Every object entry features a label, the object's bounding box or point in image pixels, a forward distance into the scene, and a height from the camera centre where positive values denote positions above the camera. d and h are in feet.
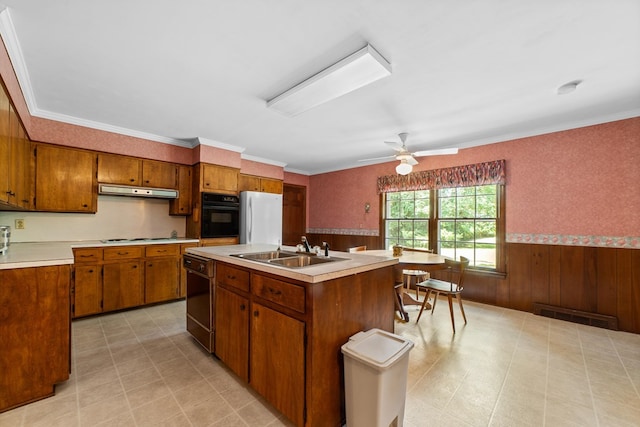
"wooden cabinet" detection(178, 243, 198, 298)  12.91 -3.09
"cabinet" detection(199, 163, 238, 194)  13.91 +2.00
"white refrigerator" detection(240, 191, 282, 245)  15.14 -0.14
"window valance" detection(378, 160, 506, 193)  12.96 +2.15
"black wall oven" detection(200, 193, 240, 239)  13.84 -0.04
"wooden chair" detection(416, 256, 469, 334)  9.70 -2.80
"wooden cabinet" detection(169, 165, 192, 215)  13.92 +1.02
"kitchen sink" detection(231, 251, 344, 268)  6.94 -1.21
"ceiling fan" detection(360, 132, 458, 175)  11.59 +2.74
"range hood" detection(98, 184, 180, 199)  11.68 +1.07
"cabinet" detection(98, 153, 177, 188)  11.89 +2.06
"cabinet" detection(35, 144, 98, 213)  10.47 +1.41
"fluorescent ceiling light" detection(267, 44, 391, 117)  6.66 +3.91
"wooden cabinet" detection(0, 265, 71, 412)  5.53 -2.68
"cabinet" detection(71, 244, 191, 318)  10.47 -2.77
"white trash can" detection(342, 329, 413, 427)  4.41 -2.92
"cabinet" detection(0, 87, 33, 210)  6.37 +1.54
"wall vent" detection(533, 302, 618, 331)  10.12 -4.07
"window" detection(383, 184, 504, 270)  13.44 -0.31
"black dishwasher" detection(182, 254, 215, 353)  7.44 -2.57
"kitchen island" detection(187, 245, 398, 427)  4.70 -2.24
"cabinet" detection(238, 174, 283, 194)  16.93 +2.11
